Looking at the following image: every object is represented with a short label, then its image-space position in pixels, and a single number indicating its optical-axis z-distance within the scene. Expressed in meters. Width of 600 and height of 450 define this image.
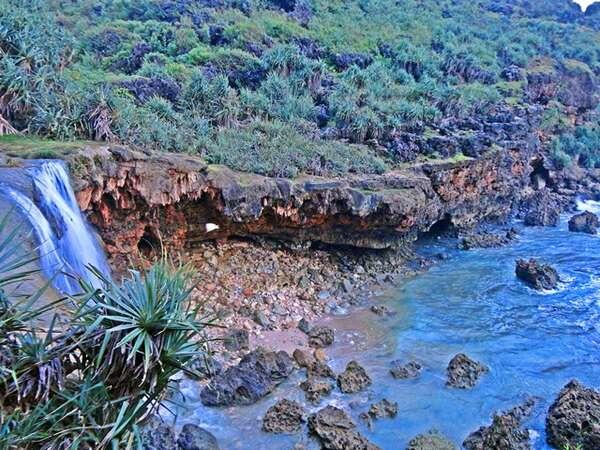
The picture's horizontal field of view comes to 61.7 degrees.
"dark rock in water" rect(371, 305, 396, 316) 19.42
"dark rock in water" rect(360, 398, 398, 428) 13.30
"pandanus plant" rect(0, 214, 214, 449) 6.18
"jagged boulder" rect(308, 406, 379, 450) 11.83
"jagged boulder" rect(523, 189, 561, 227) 32.72
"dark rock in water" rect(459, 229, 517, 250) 27.67
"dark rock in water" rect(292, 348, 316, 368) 15.55
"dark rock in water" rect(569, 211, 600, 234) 31.64
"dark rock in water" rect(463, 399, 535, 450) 11.90
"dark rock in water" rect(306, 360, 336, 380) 15.07
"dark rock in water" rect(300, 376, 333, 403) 13.98
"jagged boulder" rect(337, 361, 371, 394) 14.44
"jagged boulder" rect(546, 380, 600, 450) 11.88
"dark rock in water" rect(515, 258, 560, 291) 22.77
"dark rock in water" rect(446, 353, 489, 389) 15.05
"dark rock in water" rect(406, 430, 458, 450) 12.15
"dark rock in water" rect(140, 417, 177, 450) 10.71
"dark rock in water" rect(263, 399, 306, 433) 12.61
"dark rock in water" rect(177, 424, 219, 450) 11.41
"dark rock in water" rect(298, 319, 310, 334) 17.69
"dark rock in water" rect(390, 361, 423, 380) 15.38
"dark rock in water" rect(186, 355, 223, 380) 14.29
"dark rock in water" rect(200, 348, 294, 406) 13.54
